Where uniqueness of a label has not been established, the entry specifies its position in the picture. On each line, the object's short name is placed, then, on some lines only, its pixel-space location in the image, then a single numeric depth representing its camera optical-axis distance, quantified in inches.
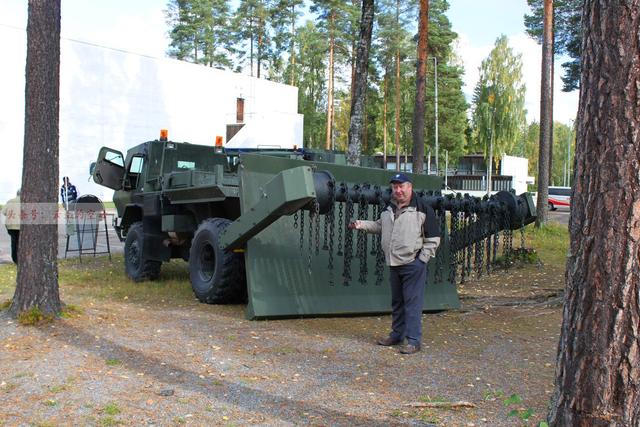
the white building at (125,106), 1205.7
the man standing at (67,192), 911.7
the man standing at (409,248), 243.0
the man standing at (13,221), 439.5
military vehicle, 271.3
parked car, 1803.6
